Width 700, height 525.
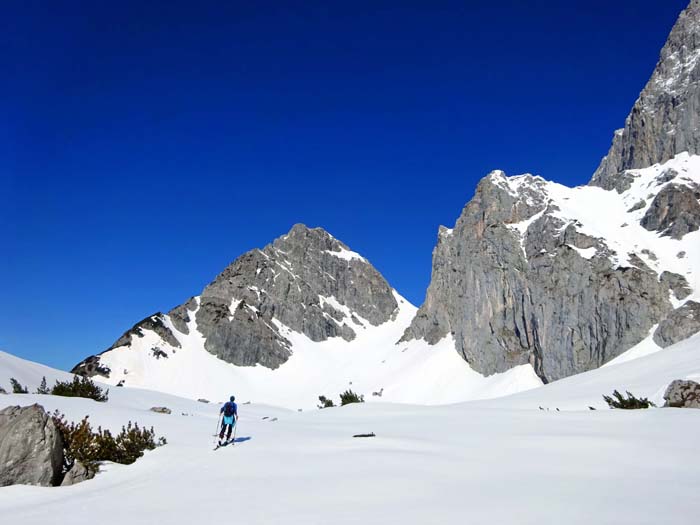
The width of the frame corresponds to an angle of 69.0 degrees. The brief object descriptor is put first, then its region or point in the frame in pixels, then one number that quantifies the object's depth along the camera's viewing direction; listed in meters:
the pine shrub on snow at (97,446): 8.45
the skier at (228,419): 10.95
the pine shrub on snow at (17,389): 14.81
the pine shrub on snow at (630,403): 14.03
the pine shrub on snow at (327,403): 25.10
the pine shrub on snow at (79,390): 15.86
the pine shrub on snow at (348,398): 23.57
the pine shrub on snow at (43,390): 15.82
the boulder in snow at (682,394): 12.59
